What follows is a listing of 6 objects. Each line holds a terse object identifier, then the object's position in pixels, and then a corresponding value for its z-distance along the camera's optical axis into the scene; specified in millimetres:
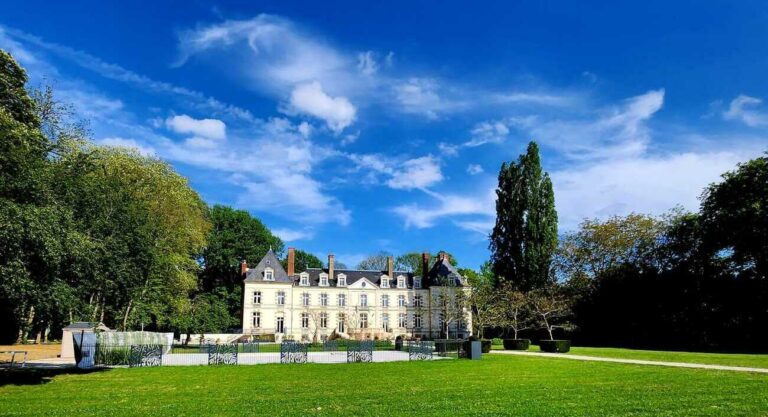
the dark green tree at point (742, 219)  31484
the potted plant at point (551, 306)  39406
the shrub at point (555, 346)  29438
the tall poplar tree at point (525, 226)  44000
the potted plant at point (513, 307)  40388
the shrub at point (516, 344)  33281
